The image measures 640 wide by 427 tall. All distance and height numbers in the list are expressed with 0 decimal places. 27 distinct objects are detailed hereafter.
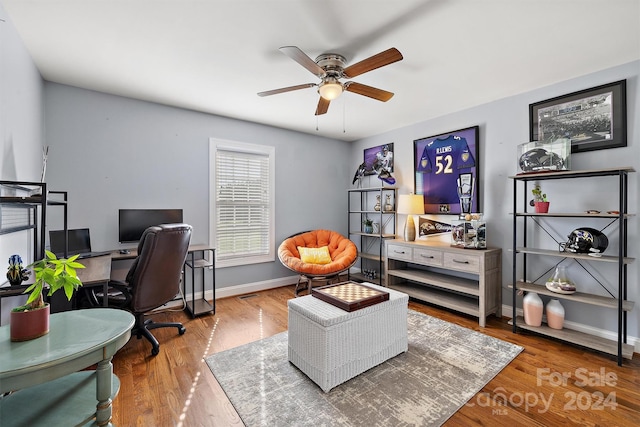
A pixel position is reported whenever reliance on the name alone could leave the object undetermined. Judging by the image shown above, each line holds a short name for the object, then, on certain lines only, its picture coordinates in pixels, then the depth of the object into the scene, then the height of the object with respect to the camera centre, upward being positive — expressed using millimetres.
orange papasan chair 3717 -590
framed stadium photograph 2455 +932
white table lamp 3781 +77
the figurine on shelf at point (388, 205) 4355 +151
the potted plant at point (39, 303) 1125 -389
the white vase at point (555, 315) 2624 -950
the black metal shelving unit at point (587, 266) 2215 -474
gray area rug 1655 -1193
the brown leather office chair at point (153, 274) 2252 -516
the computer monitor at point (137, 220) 3090 -71
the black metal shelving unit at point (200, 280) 3204 -847
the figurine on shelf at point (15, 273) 1614 -347
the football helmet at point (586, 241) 2375 -230
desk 1568 -455
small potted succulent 2680 +145
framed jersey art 3438 +582
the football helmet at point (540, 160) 2582 +519
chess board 2021 -636
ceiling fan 1869 +1069
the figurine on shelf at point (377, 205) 4660 +162
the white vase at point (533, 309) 2701 -926
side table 987 -573
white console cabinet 2992 -778
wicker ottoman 1882 -903
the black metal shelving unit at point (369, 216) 4375 -153
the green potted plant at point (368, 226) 4559 -189
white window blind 3889 +131
